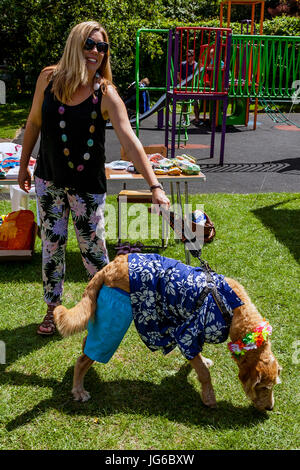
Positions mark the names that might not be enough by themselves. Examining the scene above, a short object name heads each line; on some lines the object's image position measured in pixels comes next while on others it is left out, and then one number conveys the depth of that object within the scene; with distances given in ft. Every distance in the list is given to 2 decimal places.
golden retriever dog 8.92
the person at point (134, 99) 43.93
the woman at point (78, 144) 9.84
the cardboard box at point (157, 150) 20.06
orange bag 16.44
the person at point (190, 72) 43.14
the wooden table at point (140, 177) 16.99
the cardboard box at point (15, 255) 16.35
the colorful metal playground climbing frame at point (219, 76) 28.96
